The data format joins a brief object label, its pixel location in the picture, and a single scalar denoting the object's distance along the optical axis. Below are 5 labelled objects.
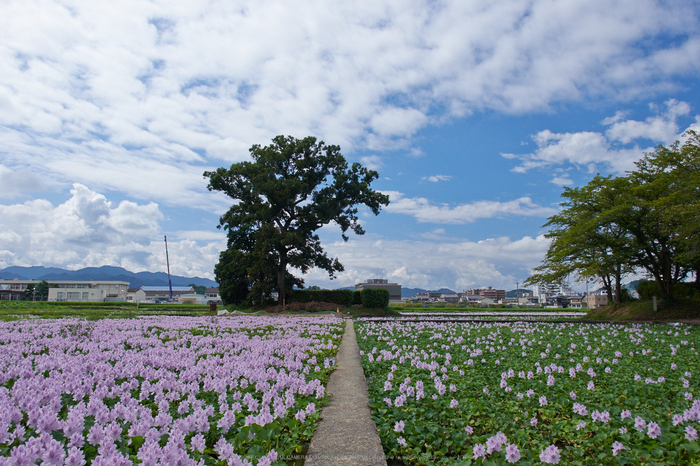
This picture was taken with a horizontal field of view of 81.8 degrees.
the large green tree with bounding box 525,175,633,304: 21.33
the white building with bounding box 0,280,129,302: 89.88
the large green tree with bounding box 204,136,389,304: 30.78
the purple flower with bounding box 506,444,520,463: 2.84
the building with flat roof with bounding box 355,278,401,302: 108.25
